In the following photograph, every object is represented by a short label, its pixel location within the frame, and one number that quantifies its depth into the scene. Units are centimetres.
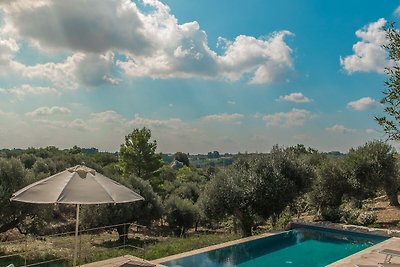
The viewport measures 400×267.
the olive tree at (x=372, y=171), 2525
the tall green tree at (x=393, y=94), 888
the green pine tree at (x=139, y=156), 4472
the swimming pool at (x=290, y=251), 1464
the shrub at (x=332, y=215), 2253
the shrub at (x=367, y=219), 2166
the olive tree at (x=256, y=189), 1961
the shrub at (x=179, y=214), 3033
